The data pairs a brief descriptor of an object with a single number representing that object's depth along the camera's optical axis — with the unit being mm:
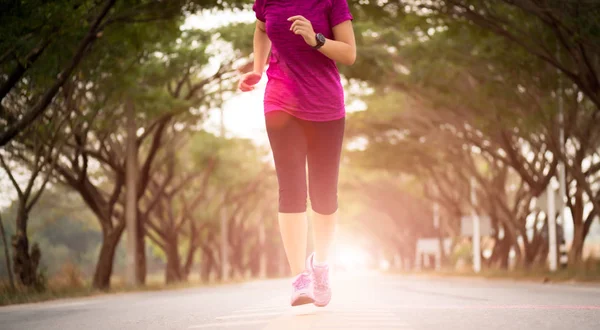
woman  6734
